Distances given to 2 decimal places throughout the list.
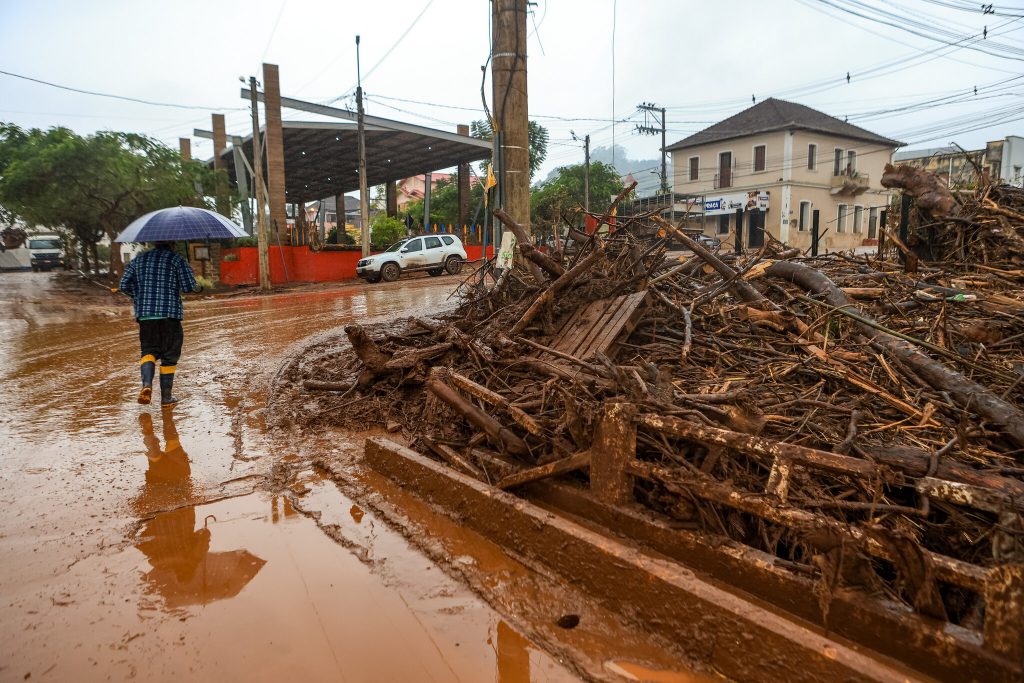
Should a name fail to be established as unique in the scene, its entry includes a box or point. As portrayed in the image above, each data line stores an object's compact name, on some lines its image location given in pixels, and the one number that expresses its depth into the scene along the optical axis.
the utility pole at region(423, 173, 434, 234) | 32.00
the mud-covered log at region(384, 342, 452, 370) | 5.65
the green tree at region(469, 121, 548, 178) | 38.00
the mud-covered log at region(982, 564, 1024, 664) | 1.91
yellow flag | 6.97
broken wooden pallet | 4.45
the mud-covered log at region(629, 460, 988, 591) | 2.19
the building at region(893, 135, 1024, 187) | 30.81
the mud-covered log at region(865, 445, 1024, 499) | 2.68
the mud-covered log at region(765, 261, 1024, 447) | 3.21
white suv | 21.03
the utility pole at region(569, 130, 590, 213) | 38.42
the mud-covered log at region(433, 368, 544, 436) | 3.70
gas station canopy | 24.72
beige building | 38.28
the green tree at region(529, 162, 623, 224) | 36.97
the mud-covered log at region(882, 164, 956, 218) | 6.56
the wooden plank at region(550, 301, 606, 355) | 4.66
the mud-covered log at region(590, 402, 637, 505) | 3.12
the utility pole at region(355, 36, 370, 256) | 22.89
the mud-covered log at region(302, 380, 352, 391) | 6.29
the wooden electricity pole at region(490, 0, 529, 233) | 6.59
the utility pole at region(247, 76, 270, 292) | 20.25
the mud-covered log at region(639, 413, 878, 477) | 2.61
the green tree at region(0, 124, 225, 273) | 17.69
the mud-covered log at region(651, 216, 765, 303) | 4.95
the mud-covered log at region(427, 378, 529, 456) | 3.85
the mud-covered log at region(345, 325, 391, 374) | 5.82
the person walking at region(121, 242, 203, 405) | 6.14
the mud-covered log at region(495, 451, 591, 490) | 3.39
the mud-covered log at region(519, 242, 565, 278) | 5.23
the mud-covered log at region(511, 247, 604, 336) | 5.00
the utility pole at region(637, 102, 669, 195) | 42.53
